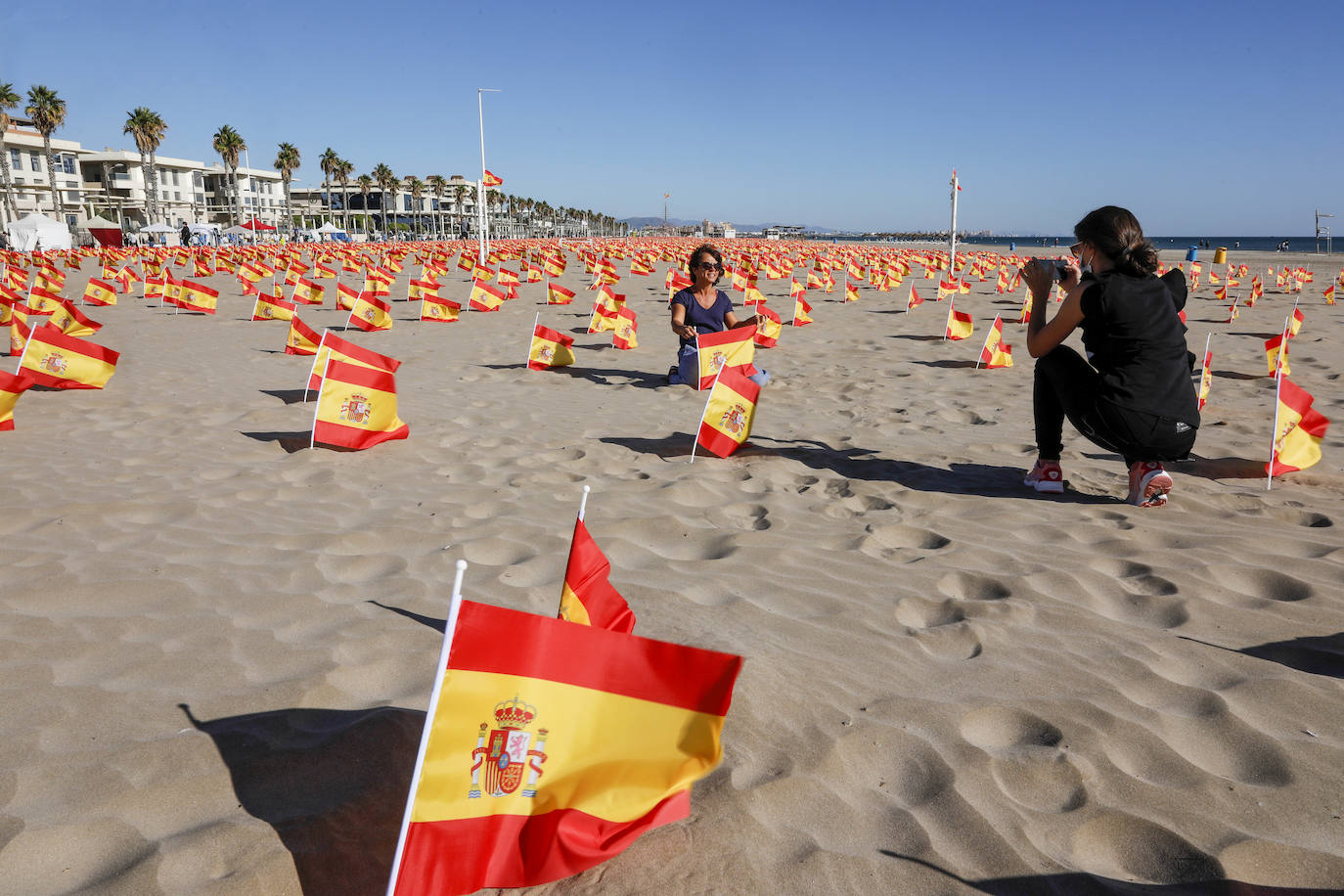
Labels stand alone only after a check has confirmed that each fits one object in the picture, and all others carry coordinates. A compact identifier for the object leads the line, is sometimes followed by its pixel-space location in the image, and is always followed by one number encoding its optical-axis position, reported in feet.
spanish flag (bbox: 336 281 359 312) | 47.52
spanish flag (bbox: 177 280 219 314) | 48.45
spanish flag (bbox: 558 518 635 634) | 7.28
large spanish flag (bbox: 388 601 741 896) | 5.13
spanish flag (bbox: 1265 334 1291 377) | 24.47
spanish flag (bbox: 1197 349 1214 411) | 20.27
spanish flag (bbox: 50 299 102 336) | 35.70
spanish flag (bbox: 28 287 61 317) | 41.58
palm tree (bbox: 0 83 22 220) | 157.69
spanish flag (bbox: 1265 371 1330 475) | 14.64
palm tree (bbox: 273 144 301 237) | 243.60
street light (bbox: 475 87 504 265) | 89.32
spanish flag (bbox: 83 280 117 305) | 51.70
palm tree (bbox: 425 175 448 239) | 305.12
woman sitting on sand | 24.07
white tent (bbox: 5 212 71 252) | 133.69
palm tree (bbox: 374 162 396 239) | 288.51
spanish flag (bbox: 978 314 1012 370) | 29.71
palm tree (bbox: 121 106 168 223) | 194.39
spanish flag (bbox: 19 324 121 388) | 24.29
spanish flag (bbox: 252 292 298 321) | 44.52
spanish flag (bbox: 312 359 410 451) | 17.51
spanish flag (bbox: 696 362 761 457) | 16.92
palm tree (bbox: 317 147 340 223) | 263.49
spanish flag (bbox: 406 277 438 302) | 44.05
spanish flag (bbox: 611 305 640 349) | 35.01
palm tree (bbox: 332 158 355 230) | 266.77
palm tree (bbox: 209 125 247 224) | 213.46
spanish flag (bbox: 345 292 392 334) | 40.60
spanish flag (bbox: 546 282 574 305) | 54.90
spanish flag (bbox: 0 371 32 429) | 19.43
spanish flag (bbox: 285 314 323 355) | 32.58
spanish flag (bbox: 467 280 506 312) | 48.91
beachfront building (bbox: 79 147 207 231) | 248.52
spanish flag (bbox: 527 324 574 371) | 29.63
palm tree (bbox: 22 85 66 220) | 171.94
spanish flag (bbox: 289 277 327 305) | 52.80
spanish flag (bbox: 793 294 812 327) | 42.98
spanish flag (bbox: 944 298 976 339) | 36.42
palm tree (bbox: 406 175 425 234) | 314.28
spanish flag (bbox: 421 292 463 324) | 43.43
